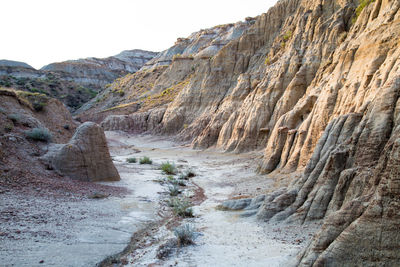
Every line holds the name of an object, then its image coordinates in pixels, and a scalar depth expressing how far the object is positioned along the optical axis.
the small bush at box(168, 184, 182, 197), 12.72
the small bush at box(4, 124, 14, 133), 12.87
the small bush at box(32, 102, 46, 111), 22.30
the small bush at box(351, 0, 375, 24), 19.90
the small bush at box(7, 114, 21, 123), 14.40
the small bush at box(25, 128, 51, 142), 13.31
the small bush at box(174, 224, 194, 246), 6.63
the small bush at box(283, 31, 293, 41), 30.63
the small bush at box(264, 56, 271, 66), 31.30
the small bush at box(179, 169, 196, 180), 17.56
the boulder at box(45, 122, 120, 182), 12.23
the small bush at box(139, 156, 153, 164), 22.59
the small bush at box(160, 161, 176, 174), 18.83
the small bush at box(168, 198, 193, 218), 9.43
